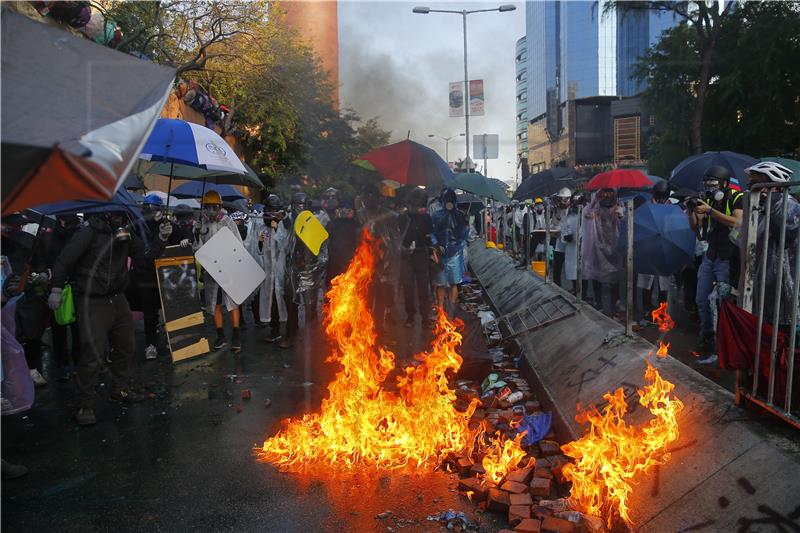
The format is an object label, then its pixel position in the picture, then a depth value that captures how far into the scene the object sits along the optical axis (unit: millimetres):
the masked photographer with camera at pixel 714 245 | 5914
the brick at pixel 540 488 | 3799
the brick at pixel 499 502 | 3645
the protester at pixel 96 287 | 5238
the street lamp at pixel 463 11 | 24891
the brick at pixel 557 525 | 3262
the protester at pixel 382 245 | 9156
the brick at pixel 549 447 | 4426
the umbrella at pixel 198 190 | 13005
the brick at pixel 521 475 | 3921
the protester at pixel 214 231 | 7957
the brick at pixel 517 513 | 3484
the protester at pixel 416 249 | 9242
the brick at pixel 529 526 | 3307
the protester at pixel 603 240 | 8430
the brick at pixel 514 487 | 3775
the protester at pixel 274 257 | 8477
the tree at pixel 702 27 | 21484
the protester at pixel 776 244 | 3732
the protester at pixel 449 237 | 9258
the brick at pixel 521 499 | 3631
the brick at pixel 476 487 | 3799
